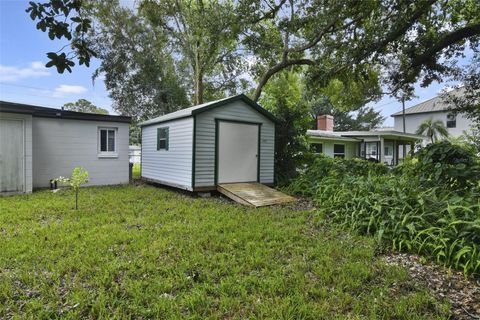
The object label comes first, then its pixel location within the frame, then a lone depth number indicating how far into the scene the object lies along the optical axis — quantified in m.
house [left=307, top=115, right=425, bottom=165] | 16.16
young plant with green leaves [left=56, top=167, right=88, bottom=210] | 5.88
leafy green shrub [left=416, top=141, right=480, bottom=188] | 4.75
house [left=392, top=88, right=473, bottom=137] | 21.62
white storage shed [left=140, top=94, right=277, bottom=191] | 7.58
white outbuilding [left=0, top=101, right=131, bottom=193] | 7.50
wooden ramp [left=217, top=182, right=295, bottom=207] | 6.71
